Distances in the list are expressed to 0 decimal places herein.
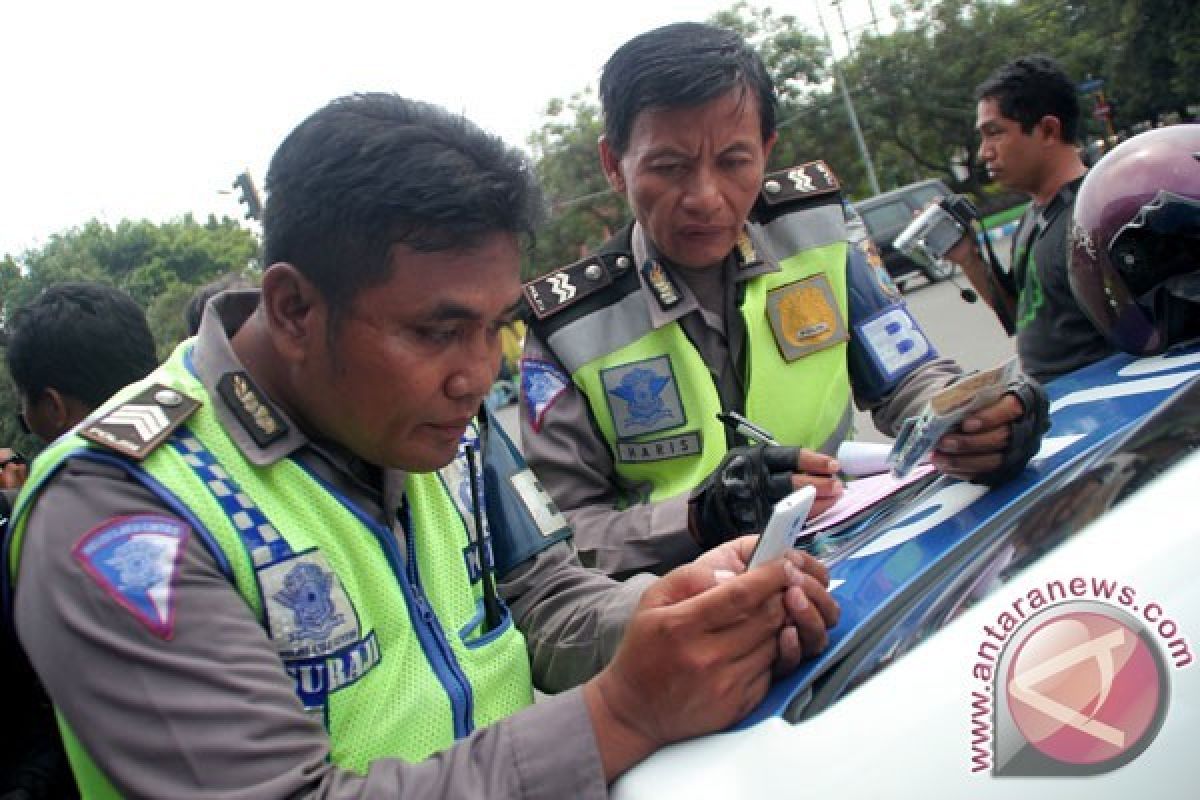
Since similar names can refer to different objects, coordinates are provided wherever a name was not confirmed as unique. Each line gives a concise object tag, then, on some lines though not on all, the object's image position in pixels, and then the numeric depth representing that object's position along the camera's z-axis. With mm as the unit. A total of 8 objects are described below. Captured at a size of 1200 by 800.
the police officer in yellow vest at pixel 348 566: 1000
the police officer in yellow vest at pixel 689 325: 1978
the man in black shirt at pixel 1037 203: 2942
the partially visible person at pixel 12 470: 2718
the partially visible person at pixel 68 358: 2742
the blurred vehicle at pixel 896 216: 15398
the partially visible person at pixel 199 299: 3195
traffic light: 8009
